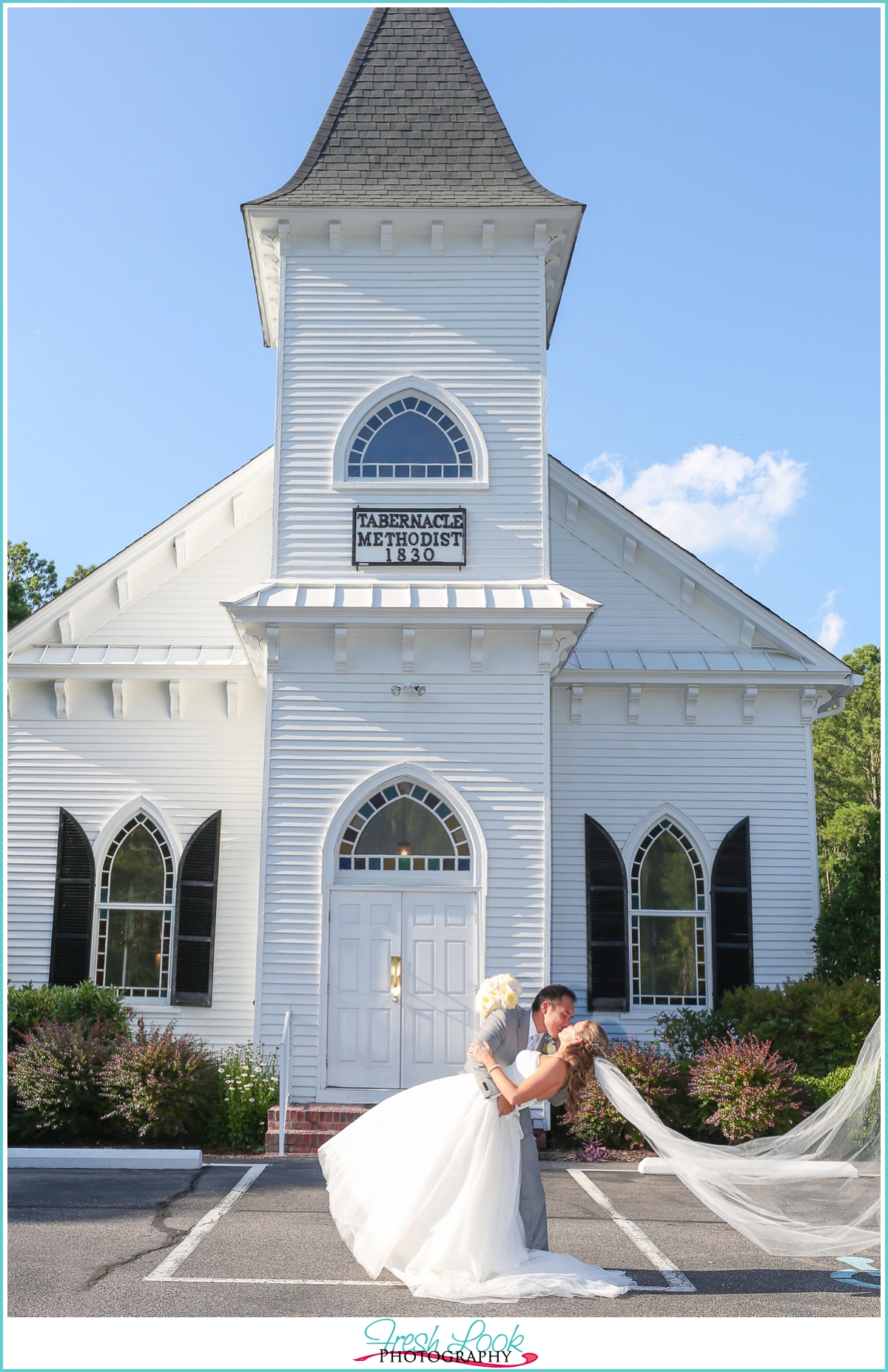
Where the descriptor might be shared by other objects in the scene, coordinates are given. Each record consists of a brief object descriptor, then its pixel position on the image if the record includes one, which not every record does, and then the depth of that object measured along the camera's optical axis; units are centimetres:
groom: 634
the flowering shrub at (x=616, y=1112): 1108
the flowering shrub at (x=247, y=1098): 1109
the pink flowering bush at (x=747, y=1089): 1073
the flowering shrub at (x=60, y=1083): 1080
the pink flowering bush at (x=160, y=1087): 1079
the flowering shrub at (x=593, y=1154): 1097
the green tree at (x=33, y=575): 3209
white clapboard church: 1184
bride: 596
